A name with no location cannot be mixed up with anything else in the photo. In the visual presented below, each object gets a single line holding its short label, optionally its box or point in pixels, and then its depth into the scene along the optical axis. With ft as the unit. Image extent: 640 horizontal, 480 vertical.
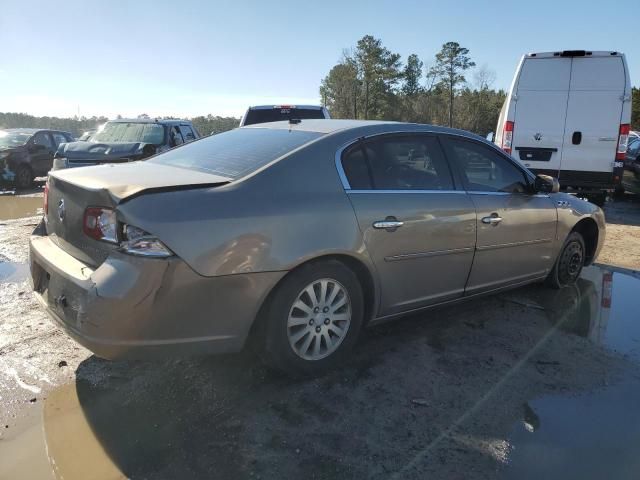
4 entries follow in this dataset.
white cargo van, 29.99
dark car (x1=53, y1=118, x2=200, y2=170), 28.78
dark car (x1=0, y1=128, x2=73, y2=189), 43.27
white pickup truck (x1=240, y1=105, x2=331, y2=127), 33.49
